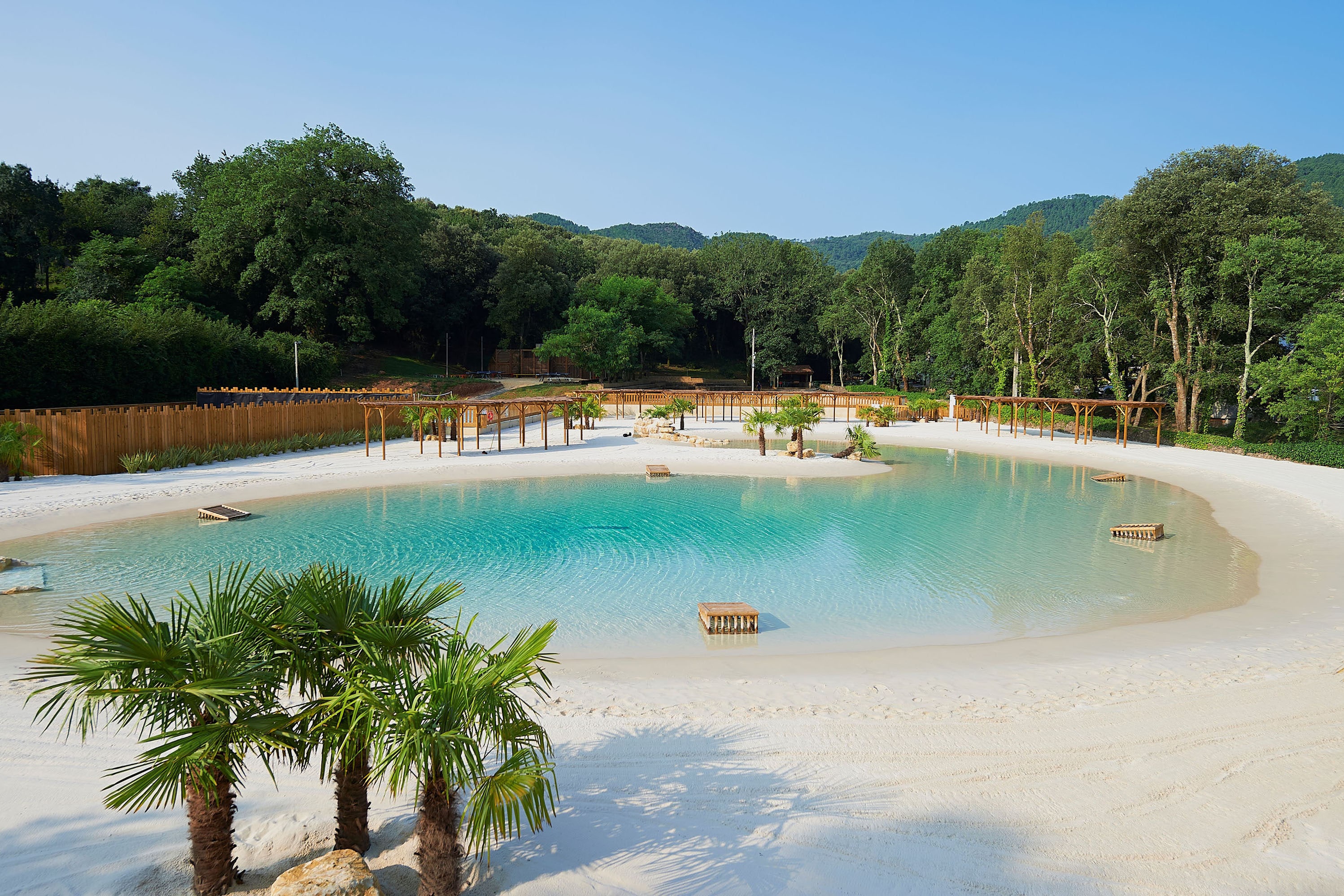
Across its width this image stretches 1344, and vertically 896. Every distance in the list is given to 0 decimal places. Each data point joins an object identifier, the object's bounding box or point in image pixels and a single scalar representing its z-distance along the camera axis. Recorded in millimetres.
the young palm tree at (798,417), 29719
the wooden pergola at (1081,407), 33094
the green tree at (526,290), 61438
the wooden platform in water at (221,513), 17438
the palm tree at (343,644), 4582
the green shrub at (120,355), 26031
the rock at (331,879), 4055
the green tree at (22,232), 40969
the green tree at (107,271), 42312
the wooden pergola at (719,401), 48438
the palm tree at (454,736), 4039
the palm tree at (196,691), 4059
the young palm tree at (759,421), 30547
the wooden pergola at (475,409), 28328
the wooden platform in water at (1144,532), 16234
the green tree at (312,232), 46969
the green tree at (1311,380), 26500
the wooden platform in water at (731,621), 10461
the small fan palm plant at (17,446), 19469
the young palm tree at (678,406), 38856
